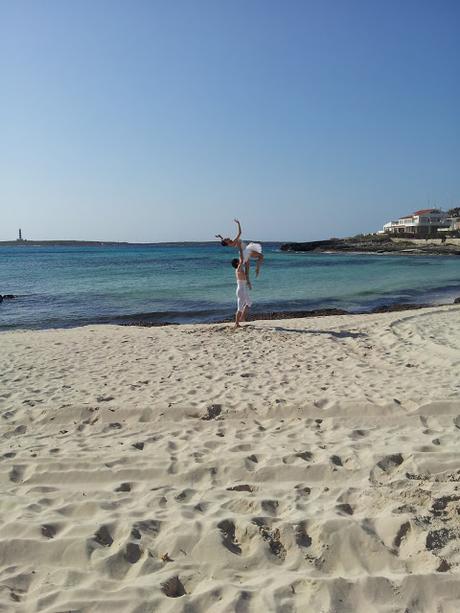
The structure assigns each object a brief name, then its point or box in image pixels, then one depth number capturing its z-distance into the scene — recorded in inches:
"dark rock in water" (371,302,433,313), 597.9
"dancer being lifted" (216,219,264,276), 386.9
